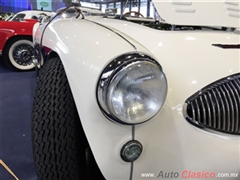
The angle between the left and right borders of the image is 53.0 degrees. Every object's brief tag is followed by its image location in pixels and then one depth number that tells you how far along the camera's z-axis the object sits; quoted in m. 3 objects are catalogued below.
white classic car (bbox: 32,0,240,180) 0.72
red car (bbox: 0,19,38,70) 3.71
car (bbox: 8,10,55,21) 5.09
